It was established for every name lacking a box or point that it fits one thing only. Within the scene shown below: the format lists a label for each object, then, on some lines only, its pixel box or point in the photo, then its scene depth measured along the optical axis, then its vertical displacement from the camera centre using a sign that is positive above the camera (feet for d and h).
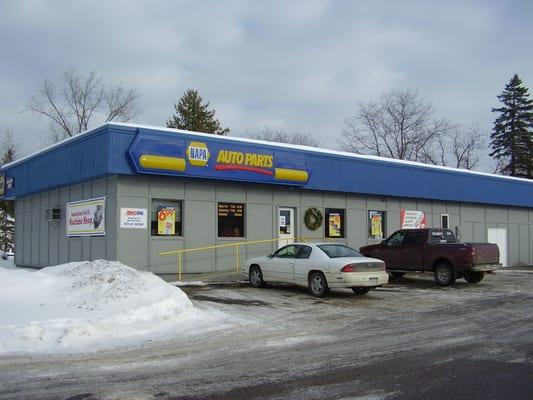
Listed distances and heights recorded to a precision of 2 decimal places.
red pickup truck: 58.18 -3.06
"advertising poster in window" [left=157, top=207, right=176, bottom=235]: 62.39 +0.73
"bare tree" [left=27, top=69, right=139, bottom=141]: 182.09 +37.36
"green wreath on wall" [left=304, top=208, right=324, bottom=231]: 75.15 +1.22
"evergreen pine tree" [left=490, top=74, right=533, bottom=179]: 203.00 +34.71
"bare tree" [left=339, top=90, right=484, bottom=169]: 191.93 +30.40
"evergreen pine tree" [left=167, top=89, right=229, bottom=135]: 198.29 +39.56
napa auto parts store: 59.77 +4.06
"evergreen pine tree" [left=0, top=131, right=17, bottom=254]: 173.54 +1.94
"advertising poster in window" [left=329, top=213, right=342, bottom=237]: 78.48 +0.28
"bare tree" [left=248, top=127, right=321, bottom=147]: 220.64 +34.30
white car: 46.96 -3.62
